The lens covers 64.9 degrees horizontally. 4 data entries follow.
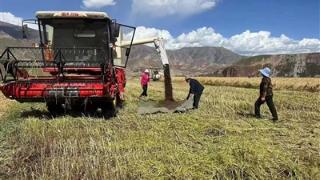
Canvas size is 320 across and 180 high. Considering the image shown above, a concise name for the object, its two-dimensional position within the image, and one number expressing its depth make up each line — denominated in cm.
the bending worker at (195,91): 789
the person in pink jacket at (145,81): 1139
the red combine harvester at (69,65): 629
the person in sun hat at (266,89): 685
